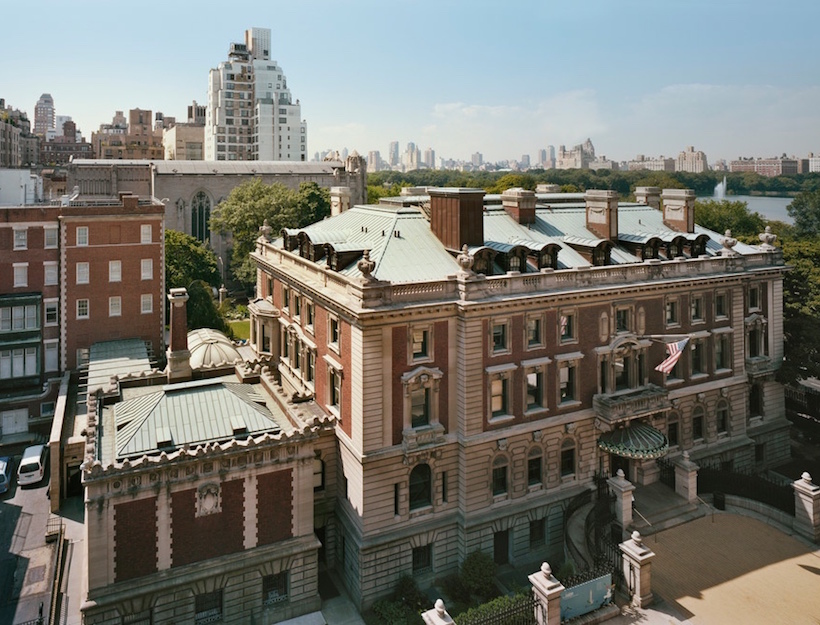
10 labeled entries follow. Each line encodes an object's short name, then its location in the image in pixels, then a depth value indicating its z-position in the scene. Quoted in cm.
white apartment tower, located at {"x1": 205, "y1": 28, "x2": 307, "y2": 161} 16962
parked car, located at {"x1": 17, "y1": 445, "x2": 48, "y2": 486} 4262
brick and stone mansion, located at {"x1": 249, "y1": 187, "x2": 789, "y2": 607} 3141
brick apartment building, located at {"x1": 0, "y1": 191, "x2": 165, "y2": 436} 4978
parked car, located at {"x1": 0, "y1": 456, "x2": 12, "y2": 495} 4178
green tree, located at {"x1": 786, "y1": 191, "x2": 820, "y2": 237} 9575
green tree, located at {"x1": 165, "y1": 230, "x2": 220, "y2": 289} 7269
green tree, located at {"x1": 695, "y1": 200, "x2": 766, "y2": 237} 9575
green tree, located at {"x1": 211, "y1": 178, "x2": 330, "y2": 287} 8312
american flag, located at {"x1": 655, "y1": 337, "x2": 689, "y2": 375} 3428
